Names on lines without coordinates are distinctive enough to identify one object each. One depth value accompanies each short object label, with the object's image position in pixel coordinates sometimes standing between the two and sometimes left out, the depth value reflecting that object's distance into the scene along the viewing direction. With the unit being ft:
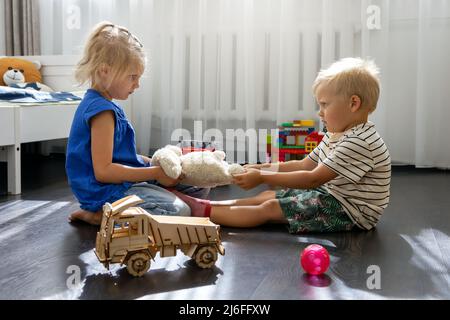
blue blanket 6.47
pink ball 3.14
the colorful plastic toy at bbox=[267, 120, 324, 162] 7.77
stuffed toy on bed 8.32
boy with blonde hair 4.17
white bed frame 5.78
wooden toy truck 3.12
